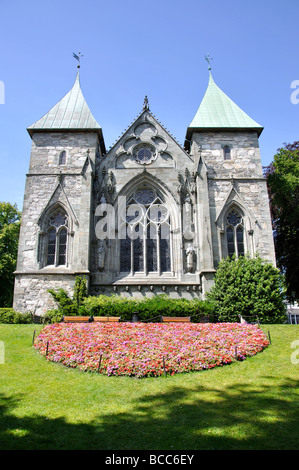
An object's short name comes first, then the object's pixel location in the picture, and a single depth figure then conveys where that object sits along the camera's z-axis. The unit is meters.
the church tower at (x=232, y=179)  20.95
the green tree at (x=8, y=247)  29.25
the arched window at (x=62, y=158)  22.55
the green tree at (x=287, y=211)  23.06
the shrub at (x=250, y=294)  16.42
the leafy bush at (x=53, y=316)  16.86
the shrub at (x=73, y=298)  17.56
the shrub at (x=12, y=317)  17.94
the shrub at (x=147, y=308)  16.58
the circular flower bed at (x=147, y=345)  10.48
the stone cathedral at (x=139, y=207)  19.91
